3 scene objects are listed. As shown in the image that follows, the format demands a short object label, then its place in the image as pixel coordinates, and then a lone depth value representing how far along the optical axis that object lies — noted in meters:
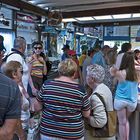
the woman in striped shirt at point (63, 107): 1.26
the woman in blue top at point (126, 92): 1.92
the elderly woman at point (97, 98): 1.36
